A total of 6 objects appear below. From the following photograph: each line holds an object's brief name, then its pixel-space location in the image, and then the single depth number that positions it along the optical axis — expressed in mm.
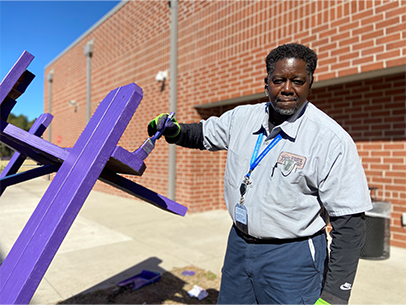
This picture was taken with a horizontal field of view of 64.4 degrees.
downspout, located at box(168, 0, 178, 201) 7492
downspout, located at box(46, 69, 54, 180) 9266
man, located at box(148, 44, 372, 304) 1479
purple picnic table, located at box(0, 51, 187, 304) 1220
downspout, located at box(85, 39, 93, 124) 7911
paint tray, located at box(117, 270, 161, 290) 3284
